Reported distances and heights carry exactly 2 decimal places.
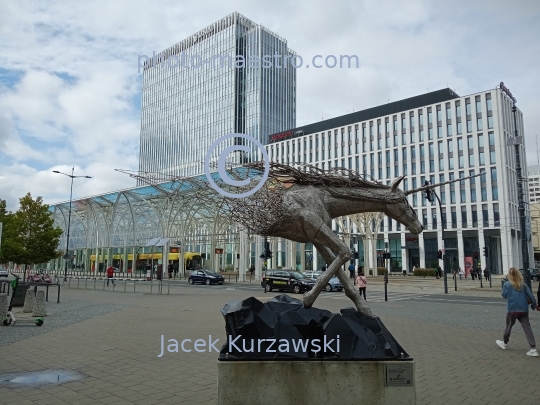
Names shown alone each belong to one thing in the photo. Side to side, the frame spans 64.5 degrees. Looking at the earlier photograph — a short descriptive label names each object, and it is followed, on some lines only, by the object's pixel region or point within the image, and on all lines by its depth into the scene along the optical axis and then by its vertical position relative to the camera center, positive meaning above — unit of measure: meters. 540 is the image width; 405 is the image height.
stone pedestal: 4.84 -1.38
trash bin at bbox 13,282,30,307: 16.80 -1.39
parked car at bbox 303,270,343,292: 28.83 -1.73
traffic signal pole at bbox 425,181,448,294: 26.33 -1.46
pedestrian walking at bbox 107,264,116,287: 30.69 -0.93
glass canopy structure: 40.38 +3.95
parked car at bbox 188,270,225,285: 35.88 -1.45
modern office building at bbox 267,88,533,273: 54.06 +13.52
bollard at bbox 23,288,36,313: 15.22 -1.49
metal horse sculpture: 5.86 +0.76
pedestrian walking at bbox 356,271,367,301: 18.91 -0.91
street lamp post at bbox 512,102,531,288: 15.95 +1.78
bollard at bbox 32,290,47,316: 13.95 -1.46
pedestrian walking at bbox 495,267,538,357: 8.41 -0.81
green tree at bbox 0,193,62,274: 29.33 +1.74
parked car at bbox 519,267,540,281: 41.36 -1.36
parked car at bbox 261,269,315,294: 26.30 -1.30
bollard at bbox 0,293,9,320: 11.84 -1.24
